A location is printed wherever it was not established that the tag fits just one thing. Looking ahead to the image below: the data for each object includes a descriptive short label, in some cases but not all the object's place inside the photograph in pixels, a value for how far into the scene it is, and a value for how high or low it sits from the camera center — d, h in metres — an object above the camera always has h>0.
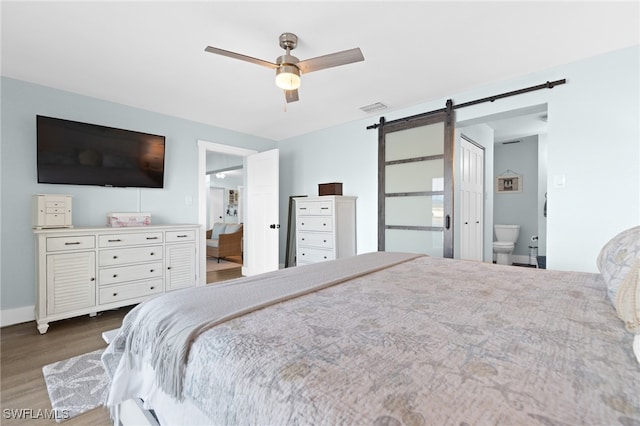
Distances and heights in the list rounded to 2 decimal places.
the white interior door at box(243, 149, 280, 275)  4.39 -0.04
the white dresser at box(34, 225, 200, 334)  2.63 -0.59
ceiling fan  1.90 +1.04
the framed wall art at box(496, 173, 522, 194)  5.73 +0.57
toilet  5.31 -0.59
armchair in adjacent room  6.11 -0.72
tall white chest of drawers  3.75 -0.23
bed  0.54 -0.36
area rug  1.61 -1.10
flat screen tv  2.92 +0.63
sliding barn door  3.26 +0.32
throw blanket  0.86 -0.36
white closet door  3.80 +0.16
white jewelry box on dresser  2.71 -0.01
